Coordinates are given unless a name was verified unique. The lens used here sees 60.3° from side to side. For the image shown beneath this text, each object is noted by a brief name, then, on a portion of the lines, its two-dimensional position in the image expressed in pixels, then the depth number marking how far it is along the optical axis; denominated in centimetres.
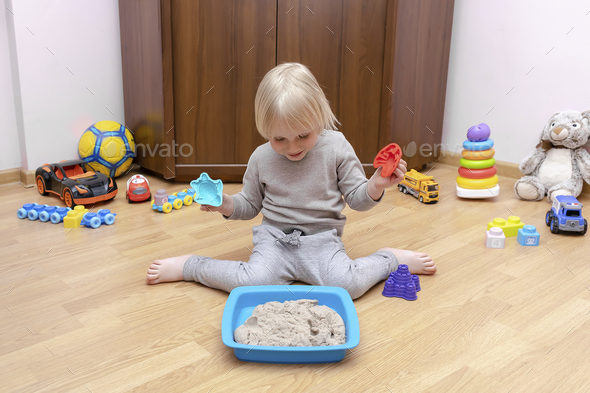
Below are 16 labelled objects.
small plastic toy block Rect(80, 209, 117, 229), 144
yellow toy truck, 170
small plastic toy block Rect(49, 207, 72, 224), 147
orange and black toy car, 161
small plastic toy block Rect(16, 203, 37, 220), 151
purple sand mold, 103
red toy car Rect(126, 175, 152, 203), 167
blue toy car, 138
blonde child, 101
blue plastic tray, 79
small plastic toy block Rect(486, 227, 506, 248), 130
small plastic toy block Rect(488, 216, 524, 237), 138
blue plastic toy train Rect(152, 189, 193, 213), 159
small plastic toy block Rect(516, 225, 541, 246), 132
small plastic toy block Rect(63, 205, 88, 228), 145
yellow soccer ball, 186
